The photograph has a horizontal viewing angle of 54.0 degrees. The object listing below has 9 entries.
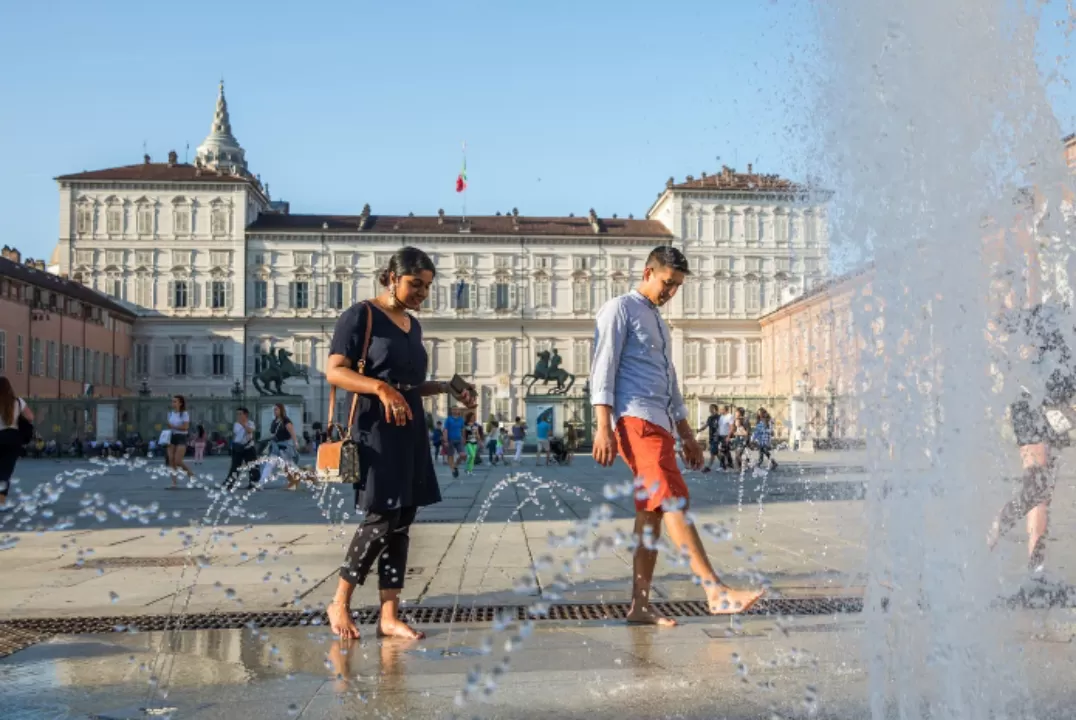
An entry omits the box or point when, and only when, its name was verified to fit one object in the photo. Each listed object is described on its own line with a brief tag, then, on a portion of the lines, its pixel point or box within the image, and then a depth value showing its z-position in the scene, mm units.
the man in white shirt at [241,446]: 16081
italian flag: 68500
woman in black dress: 4367
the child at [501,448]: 30859
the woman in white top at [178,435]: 16625
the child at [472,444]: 24625
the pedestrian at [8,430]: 9953
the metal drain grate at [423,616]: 4703
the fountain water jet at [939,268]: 3746
